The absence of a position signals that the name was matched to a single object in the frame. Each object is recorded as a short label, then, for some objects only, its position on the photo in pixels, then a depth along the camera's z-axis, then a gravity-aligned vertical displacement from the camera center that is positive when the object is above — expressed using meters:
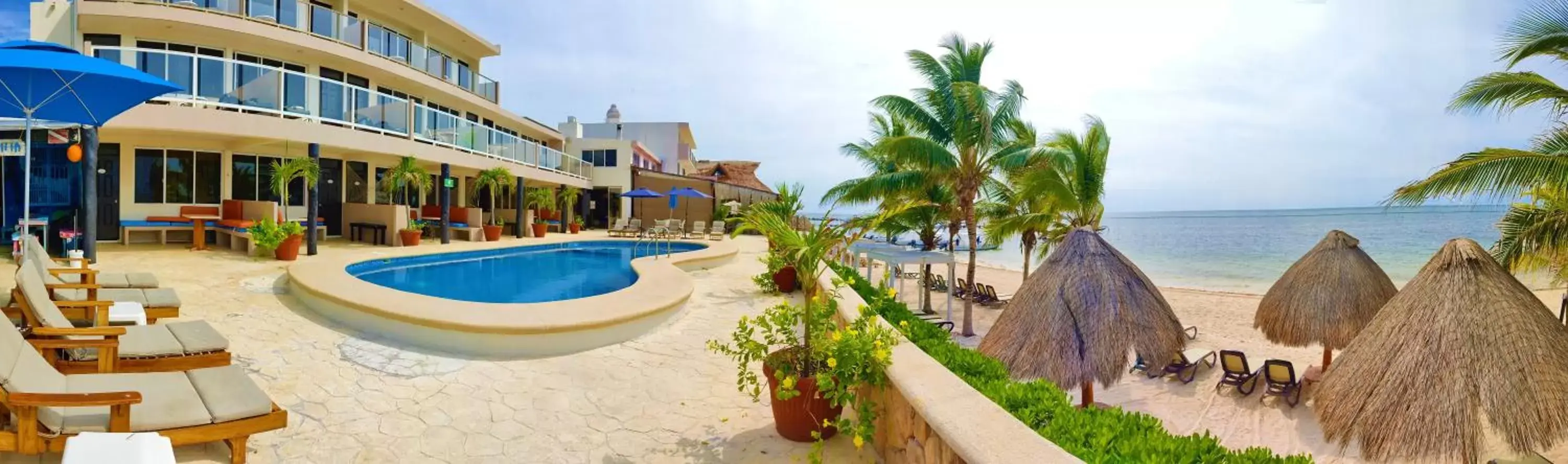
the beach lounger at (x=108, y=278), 6.86 -0.85
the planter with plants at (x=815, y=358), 4.03 -0.89
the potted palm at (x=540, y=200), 23.73 +0.35
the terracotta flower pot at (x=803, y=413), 4.32 -1.27
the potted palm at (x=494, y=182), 19.52 +0.78
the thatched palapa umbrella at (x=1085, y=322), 8.09 -1.18
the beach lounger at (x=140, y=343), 4.52 -1.04
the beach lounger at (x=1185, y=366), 11.63 -2.39
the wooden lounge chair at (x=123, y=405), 3.21 -1.09
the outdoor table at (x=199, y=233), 13.84 -0.67
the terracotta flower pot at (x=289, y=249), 12.74 -0.88
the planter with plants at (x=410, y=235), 16.81 -0.72
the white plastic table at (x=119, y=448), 2.60 -0.98
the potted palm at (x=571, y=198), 25.38 +0.49
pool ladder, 21.75 -0.80
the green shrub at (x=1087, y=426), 2.90 -0.97
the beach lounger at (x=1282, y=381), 10.43 -2.34
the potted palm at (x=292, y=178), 12.80 +0.48
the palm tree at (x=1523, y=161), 7.19 +0.80
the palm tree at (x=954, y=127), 15.64 +2.24
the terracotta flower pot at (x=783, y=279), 11.23 -1.03
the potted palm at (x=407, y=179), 16.45 +0.67
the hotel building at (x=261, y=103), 12.73 +2.14
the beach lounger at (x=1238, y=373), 10.88 -2.33
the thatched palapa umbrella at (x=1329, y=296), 10.88 -1.06
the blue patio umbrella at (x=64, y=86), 6.82 +1.28
